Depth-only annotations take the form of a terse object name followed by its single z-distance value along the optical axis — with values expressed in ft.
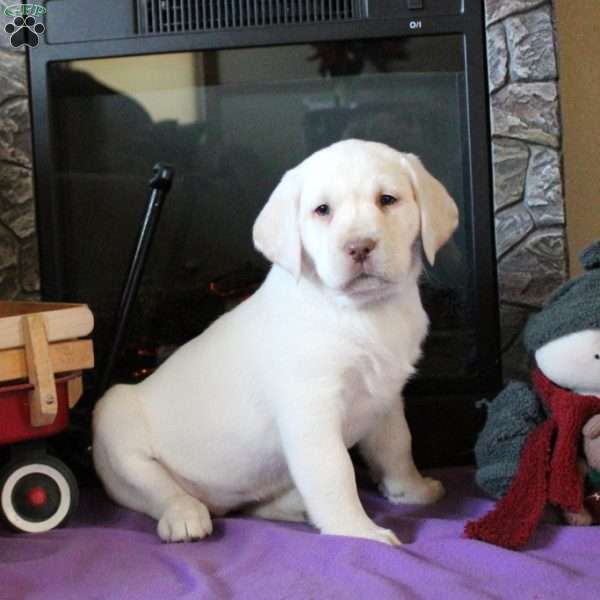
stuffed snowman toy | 4.90
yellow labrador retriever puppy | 4.93
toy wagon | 5.26
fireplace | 6.72
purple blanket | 4.23
